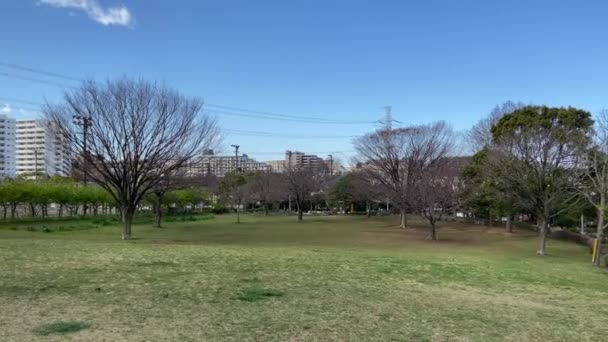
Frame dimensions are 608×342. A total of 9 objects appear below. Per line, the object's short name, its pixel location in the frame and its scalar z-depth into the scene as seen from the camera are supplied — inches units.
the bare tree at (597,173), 758.5
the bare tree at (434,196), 1213.7
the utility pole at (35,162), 2826.5
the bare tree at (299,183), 2372.0
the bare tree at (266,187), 2714.1
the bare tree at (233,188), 2817.4
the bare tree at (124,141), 921.5
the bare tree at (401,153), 1814.7
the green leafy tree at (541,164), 946.1
